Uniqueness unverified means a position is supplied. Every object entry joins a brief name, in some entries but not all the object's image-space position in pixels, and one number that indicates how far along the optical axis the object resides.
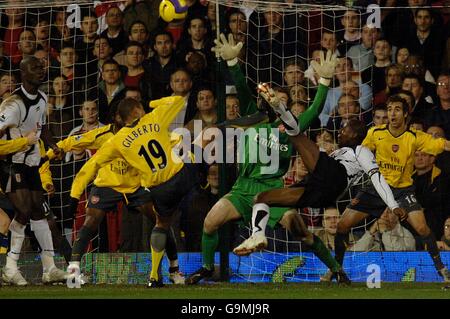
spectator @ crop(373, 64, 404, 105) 13.66
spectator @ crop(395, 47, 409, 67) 13.73
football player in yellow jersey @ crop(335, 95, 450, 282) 12.61
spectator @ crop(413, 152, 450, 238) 13.20
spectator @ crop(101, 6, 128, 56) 14.63
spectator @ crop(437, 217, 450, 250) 13.03
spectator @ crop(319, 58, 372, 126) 13.85
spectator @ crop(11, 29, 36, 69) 14.90
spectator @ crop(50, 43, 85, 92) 14.60
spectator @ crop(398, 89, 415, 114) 13.28
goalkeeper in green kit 11.77
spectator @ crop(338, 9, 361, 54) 14.16
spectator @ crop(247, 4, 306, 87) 14.16
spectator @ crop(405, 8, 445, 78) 13.82
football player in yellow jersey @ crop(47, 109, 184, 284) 11.92
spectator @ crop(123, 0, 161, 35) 14.62
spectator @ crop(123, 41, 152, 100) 14.19
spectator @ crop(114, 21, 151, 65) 14.44
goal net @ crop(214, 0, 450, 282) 13.19
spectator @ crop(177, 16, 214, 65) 14.01
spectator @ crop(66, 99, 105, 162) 14.13
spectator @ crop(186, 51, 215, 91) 13.78
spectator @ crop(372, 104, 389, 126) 13.69
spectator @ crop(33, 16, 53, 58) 14.93
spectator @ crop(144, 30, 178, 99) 13.95
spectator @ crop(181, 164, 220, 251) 13.30
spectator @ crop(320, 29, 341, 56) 14.06
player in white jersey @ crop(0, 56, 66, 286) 12.07
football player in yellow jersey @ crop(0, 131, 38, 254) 11.77
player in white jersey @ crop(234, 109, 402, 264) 11.08
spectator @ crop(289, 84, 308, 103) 13.71
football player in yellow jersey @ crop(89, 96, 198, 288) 11.60
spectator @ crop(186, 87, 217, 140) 13.48
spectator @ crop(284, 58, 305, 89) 14.02
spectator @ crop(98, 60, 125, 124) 14.20
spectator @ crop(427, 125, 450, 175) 13.27
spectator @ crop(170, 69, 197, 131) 13.72
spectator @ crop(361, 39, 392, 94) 13.84
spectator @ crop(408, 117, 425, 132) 13.58
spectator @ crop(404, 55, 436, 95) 13.62
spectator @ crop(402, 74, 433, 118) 13.55
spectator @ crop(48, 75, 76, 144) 14.50
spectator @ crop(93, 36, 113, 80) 14.47
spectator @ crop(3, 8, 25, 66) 15.13
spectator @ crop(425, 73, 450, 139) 13.37
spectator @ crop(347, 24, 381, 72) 13.99
